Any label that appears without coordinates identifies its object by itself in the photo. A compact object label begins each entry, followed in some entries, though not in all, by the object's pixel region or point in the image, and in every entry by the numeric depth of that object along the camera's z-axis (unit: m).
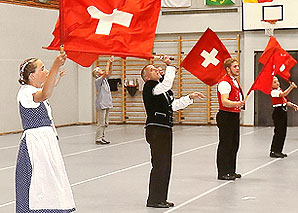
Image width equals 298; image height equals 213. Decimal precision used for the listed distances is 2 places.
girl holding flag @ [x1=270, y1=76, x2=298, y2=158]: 12.74
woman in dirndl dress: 5.95
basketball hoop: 19.69
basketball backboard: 19.74
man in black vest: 7.98
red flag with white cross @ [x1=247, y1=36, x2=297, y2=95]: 11.02
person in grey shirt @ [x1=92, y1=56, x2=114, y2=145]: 15.67
